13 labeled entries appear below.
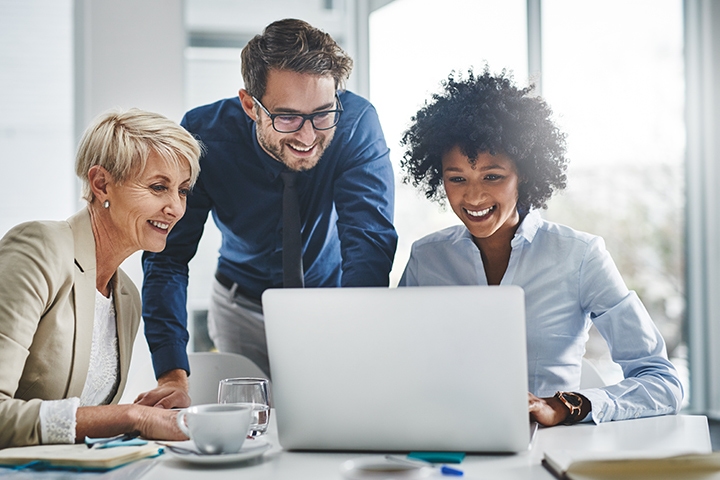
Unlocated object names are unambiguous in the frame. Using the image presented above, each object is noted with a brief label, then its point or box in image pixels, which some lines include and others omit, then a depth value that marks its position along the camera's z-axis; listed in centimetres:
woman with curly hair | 167
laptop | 96
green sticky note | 98
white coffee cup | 99
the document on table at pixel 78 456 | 99
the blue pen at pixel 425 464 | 92
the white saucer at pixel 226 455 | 98
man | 202
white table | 95
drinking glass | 120
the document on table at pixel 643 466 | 87
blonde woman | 117
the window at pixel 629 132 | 342
